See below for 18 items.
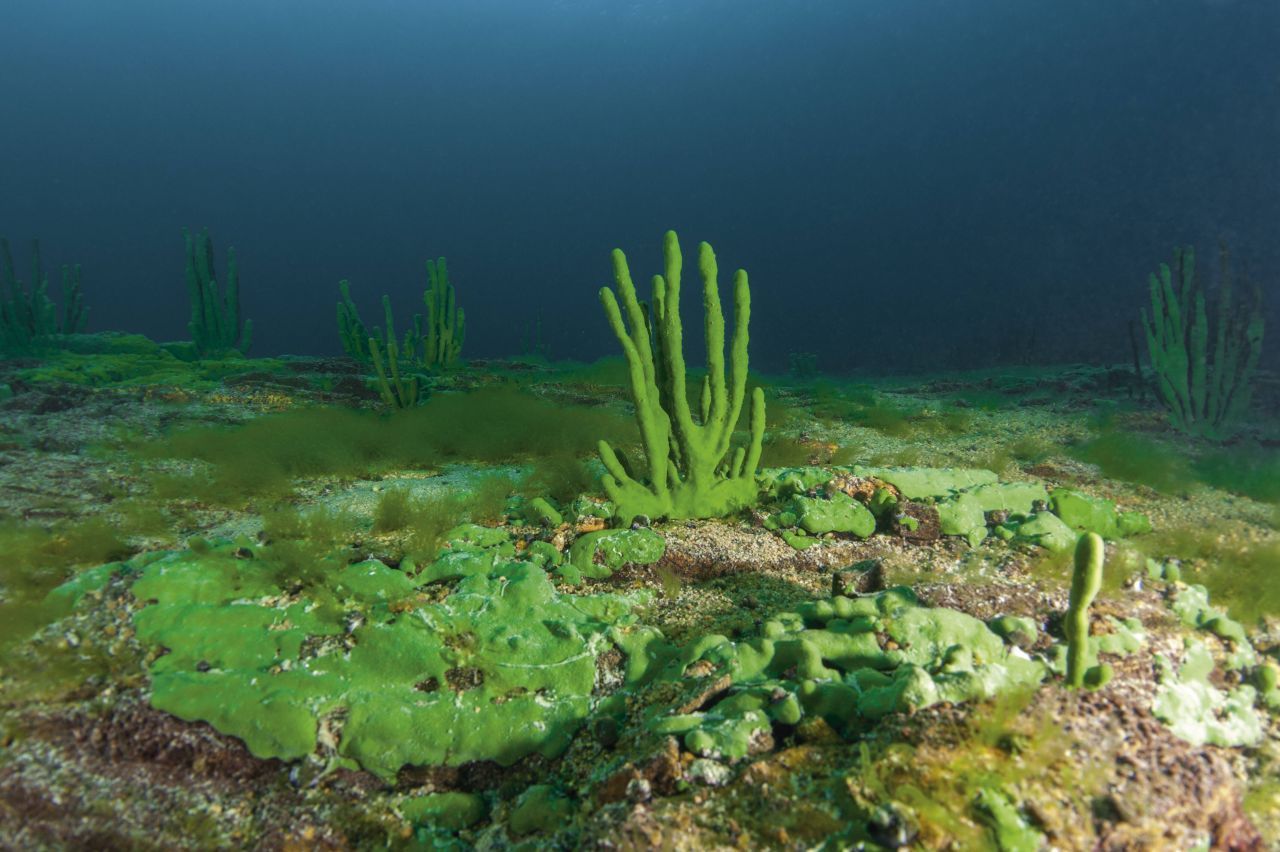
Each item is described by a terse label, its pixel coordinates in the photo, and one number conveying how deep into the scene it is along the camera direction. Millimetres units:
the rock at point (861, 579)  2480
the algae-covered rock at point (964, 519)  3068
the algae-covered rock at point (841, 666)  1465
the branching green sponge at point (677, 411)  3270
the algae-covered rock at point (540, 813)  1436
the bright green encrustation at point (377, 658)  1733
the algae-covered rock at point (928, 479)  3391
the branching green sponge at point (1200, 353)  6660
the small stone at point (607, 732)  1727
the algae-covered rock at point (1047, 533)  2840
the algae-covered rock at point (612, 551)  2791
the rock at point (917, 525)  3123
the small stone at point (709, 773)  1356
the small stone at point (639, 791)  1345
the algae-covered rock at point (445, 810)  1541
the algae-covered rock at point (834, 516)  3148
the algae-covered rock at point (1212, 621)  1902
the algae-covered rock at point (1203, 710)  1481
